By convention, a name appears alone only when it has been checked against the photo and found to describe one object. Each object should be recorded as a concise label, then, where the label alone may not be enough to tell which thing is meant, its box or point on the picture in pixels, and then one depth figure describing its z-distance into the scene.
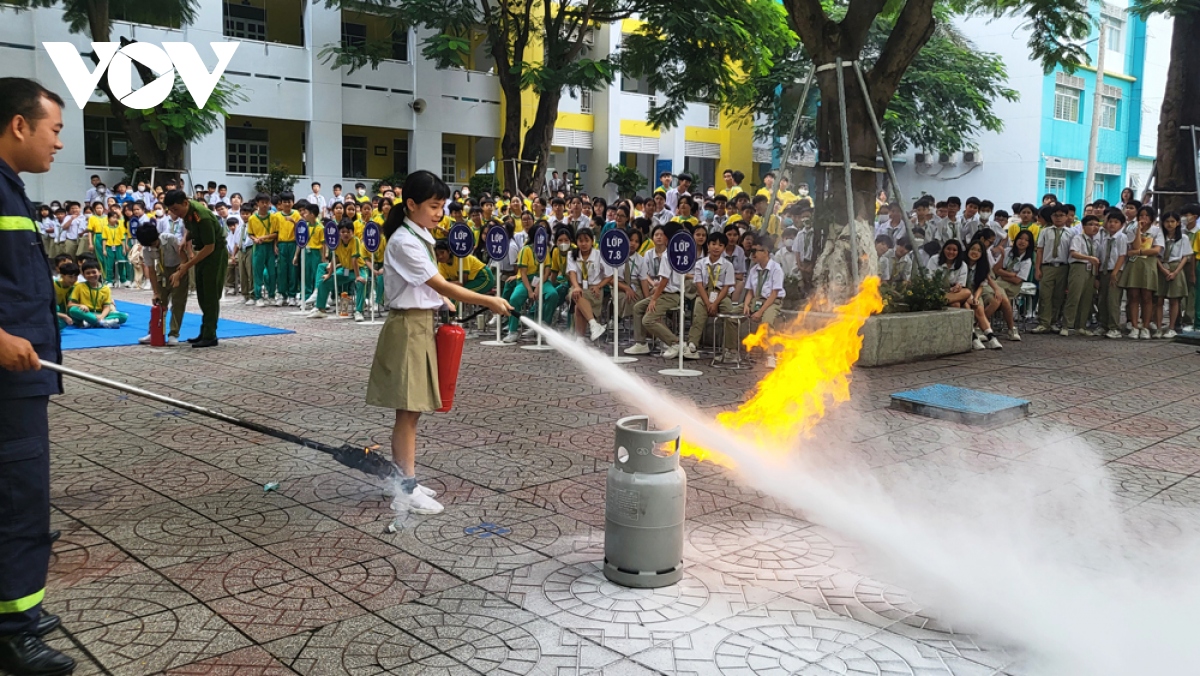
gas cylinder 4.40
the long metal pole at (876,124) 12.63
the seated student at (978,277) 13.84
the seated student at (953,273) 13.70
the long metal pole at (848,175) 12.24
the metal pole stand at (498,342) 13.20
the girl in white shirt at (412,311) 5.40
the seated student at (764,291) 11.80
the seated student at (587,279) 13.16
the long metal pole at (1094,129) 29.52
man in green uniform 11.66
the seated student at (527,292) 13.66
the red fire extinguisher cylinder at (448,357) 5.58
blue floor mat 12.72
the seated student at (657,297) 12.27
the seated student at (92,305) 14.26
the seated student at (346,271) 16.23
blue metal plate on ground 8.25
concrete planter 11.47
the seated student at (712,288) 12.20
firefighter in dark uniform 3.51
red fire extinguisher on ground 12.38
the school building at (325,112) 28.19
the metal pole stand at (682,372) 10.91
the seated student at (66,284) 14.23
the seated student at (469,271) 14.09
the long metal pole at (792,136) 12.80
